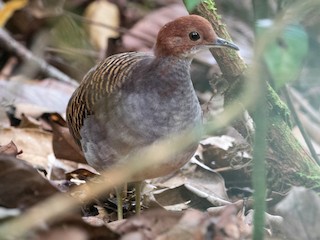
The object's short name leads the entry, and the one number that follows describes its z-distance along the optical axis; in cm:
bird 739
